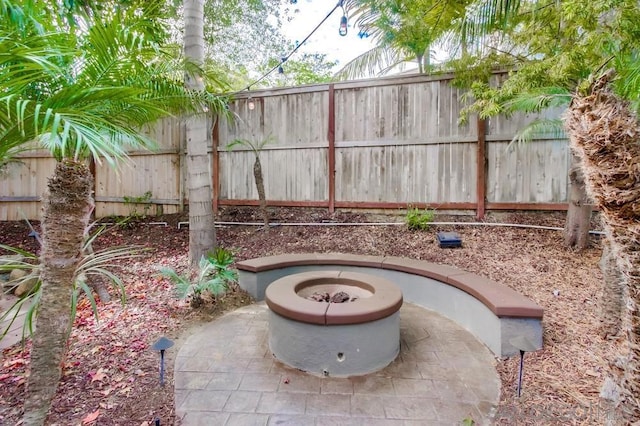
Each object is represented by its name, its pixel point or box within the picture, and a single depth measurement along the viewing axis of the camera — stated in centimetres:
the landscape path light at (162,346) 202
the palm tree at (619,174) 107
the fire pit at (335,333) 234
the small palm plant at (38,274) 166
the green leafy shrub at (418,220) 458
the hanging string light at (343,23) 368
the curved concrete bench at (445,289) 242
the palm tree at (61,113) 131
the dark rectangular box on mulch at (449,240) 407
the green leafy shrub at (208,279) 315
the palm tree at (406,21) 342
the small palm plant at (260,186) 488
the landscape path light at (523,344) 240
